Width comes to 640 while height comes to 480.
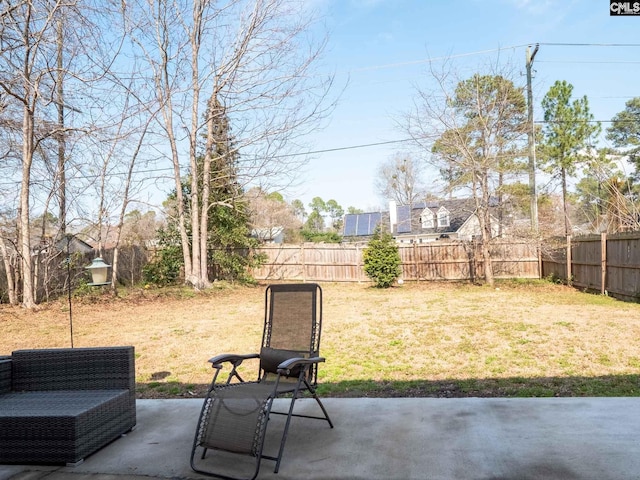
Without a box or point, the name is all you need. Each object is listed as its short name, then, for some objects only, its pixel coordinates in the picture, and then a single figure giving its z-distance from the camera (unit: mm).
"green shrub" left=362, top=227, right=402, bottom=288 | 14648
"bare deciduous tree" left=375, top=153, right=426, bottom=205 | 33750
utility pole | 15195
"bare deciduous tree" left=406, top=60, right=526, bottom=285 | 14180
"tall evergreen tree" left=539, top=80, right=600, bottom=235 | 21453
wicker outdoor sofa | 2654
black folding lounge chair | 2510
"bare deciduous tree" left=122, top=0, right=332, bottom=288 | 12828
